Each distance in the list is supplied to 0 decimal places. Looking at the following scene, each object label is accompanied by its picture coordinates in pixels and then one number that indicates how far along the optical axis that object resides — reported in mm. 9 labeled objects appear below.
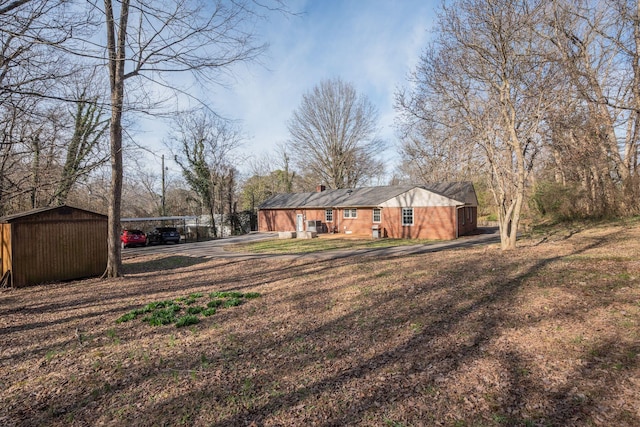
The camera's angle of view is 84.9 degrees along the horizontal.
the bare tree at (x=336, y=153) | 37594
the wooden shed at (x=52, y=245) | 11117
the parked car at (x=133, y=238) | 25000
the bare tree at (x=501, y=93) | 12523
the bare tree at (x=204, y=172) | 34688
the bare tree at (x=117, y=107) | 7559
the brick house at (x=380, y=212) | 22797
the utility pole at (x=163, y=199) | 34519
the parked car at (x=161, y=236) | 27031
